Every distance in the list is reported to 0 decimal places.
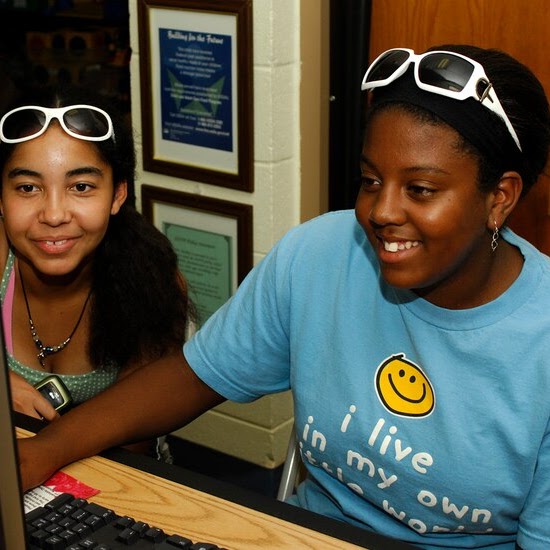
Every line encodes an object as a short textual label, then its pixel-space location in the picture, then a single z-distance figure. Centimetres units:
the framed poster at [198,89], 276
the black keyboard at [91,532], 113
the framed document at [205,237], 292
